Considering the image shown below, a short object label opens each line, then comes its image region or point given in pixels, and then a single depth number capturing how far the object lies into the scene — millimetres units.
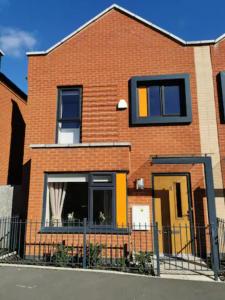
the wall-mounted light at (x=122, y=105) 7035
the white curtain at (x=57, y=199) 6243
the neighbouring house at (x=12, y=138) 7680
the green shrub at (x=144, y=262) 4979
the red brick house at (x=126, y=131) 6170
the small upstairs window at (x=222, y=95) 6773
